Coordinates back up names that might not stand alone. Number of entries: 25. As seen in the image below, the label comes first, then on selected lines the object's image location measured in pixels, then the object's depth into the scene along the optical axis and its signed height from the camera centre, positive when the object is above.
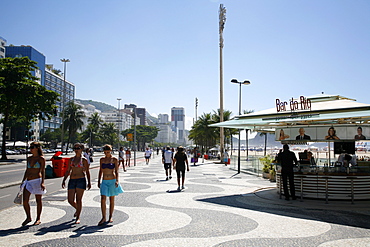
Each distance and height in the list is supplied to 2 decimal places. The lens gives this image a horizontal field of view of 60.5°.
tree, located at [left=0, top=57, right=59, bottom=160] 34.78 +5.56
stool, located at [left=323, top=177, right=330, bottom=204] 9.74 -1.35
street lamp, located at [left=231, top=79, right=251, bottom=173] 26.41 +5.19
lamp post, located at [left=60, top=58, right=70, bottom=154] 69.19 +17.86
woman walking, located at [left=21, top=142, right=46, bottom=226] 6.71 -0.80
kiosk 10.02 +0.47
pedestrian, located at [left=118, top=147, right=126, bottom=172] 23.45 -0.78
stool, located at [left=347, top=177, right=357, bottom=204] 9.57 -1.51
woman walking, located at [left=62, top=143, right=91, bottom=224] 6.97 -0.79
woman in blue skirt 6.85 -0.83
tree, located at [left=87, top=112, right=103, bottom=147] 99.62 +5.76
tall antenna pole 34.12 +11.30
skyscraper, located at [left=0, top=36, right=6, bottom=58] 100.01 +30.68
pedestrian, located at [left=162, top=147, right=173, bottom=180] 16.73 -0.81
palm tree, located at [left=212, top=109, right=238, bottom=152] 48.12 +3.89
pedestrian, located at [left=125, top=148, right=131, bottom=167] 28.71 -0.94
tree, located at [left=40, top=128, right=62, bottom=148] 104.36 +1.96
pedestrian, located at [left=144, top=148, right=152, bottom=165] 30.58 -0.95
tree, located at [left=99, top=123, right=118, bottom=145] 110.25 +3.75
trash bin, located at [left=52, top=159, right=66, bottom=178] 18.22 -1.43
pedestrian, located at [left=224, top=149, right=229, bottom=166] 31.94 -1.47
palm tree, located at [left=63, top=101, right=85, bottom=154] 79.62 +6.11
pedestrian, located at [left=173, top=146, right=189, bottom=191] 12.86 -0.63
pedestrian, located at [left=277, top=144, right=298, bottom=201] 10.35 -0.71
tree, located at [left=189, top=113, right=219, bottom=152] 50.88 +2.51
